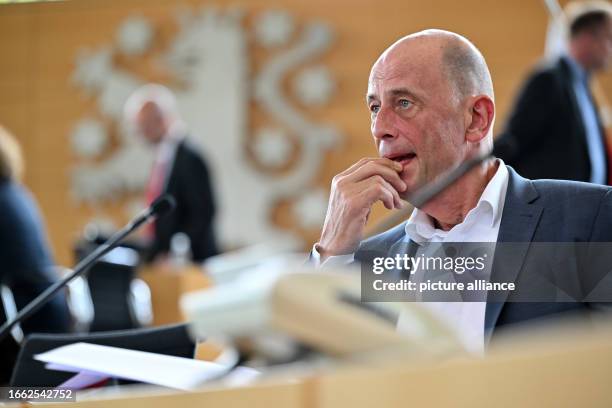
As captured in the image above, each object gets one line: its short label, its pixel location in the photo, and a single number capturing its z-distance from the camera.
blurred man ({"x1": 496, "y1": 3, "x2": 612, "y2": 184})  5.17
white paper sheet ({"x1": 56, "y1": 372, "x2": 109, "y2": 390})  4.11
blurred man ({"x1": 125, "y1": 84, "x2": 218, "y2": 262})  7.34
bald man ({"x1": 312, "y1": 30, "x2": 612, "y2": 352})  4.22
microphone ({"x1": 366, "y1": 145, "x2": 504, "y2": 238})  4.13
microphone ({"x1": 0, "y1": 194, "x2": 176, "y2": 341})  4.34
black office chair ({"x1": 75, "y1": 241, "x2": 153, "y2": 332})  6.23
